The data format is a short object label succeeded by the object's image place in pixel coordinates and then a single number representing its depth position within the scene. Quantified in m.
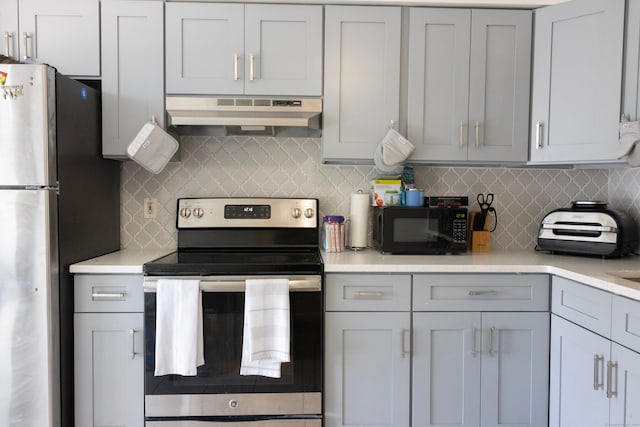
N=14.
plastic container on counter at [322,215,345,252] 2.27
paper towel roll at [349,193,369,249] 2.33
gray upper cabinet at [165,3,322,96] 2.11
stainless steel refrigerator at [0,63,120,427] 1.72
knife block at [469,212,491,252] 2.40
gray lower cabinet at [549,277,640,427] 1.48
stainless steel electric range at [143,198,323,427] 1.84
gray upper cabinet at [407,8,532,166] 2.16
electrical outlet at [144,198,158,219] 2.45
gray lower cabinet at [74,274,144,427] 1.88
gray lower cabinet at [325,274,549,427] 1.92
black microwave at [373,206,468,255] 2.20
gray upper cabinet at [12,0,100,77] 2.06
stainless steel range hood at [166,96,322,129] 2.09
